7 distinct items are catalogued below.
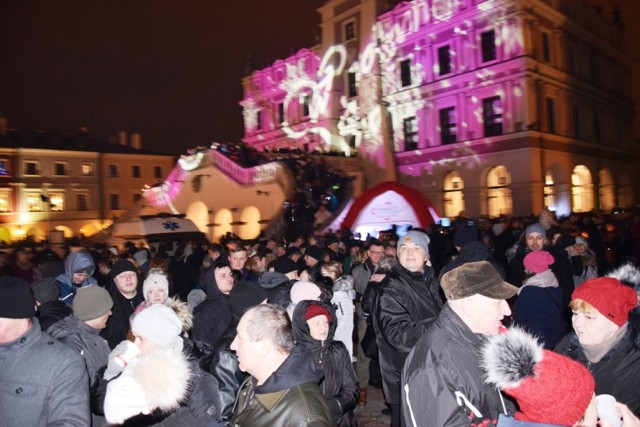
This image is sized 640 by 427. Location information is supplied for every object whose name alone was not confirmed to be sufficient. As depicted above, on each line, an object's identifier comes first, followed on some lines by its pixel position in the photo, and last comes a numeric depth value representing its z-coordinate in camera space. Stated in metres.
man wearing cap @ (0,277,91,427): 2.93
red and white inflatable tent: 18.17
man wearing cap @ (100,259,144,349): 5.50
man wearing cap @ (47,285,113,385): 3.86
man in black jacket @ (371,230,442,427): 4.04
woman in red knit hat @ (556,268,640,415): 2.94
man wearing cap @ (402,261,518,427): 2.39
